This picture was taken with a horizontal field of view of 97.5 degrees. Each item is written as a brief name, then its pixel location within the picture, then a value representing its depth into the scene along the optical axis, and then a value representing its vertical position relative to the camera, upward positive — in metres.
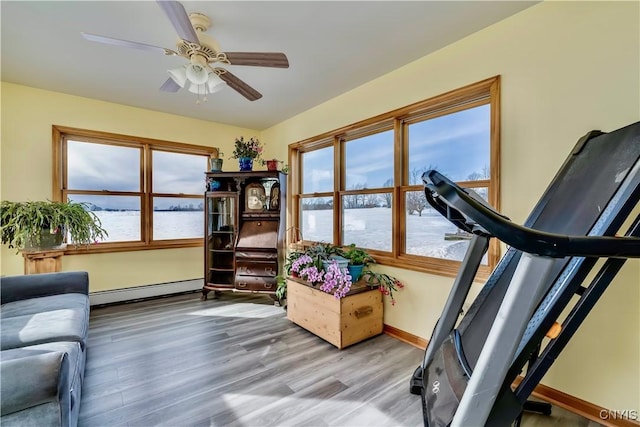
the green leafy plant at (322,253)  2.88 -0.41
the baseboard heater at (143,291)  3.61 -1.07
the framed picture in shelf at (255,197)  4.20 +0.26
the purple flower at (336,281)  2.54 -0.62
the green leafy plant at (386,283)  2.78 -0.69
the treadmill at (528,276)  0.89 -0.26
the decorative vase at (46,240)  2.59 -0.24
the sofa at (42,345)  1.11 -0.71
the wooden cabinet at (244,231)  3.84 -0.24
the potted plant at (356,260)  2.79 -0.47
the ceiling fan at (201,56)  1.70 +1.08
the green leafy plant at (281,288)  3.56 -0.95
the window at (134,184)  3.53 +0.42
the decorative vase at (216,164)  4.09 +0.74
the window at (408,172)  2.28 +0.42
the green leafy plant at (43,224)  2.43 -0.08
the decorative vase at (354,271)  2.78 -0.56
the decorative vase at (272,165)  3.96 +0.70
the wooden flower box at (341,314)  2.54 -0.95
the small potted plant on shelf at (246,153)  4.02 +0.89
